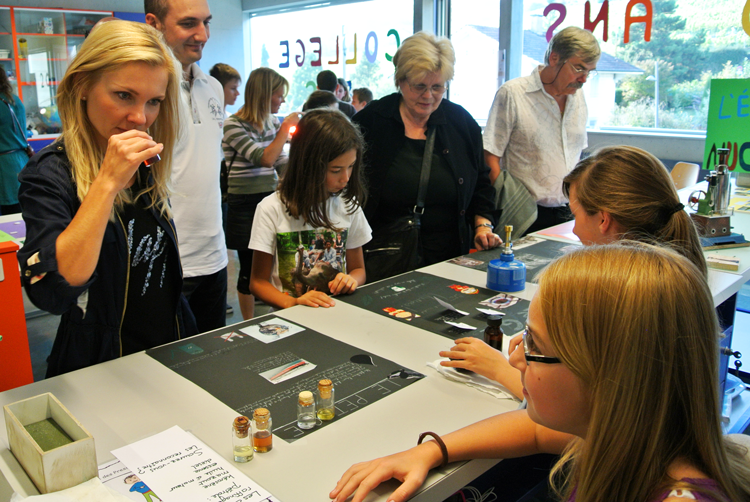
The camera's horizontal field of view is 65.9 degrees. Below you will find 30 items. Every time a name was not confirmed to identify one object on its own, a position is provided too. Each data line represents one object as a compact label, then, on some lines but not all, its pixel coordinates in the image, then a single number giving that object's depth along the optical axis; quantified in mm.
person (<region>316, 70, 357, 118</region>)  4949
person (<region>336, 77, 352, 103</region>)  5425
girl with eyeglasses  741
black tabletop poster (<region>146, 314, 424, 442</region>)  1175
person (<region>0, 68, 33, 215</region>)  4312
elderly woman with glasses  2287
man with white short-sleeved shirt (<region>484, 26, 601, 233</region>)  2744
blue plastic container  1870
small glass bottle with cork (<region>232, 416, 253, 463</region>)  964
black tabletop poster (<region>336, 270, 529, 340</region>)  1611
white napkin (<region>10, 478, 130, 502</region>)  806
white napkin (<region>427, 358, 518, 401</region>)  1255
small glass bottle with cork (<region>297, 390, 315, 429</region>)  1085
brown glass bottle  1418
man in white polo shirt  1976
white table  961
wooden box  823
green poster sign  3326
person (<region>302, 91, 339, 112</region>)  4109
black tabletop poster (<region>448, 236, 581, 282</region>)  2160
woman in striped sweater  3312
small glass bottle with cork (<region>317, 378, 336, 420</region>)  1123
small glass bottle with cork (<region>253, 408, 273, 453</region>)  1011
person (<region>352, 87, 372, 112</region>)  5719
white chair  3980
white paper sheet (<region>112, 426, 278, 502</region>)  901
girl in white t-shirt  1917
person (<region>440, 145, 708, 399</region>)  1413
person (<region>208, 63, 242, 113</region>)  4215
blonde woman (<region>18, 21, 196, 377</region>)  1128
